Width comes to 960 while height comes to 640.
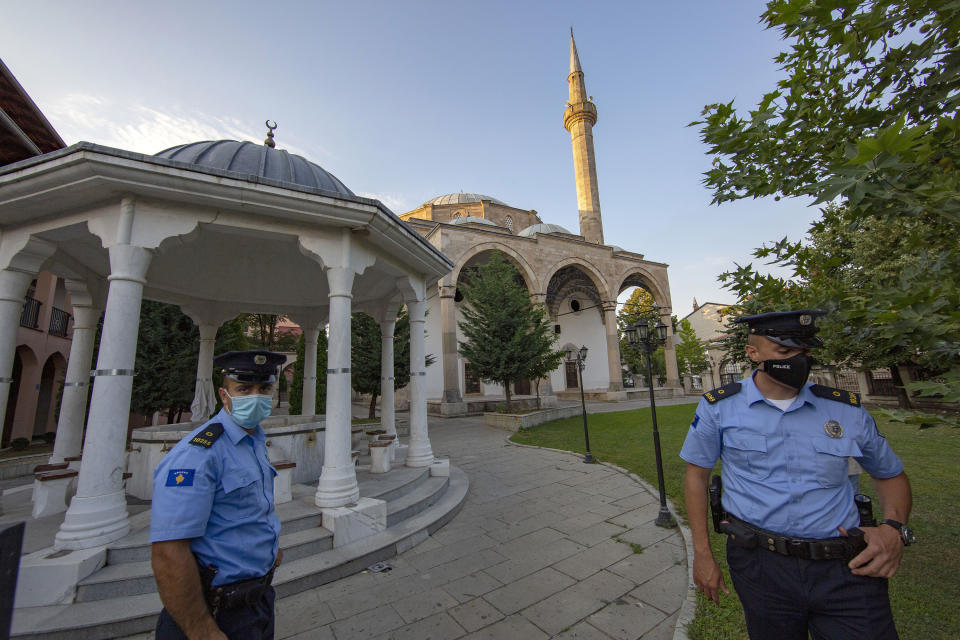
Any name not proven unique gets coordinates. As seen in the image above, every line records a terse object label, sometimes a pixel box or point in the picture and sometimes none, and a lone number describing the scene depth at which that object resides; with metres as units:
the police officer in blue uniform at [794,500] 1.66
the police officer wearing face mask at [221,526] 1.47
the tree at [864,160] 1.82
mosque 19.78
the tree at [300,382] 14.18
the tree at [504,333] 15.40
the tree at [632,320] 34.41
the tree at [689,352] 37.03
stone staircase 2.75
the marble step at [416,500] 4.65
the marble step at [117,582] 2.99
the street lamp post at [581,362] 8.02
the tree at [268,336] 21.05
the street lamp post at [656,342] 4.66
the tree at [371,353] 15.12
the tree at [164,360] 10.44
